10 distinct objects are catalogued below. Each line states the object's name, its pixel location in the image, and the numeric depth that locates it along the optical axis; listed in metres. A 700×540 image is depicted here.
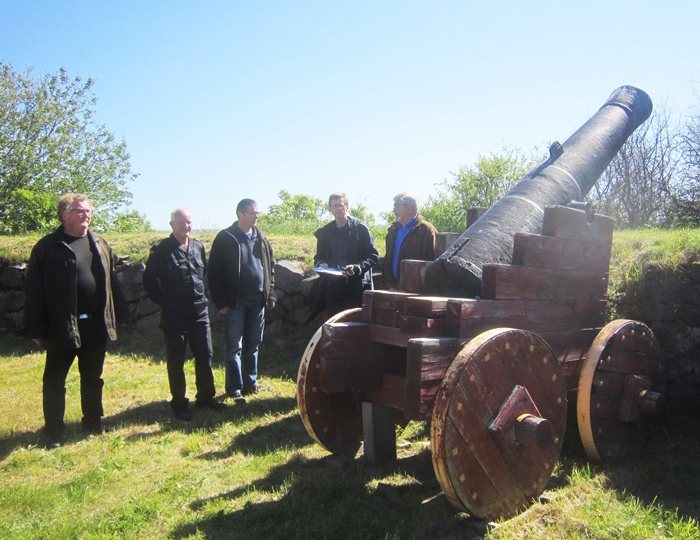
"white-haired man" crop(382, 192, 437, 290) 5.24
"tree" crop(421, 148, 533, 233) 23.00
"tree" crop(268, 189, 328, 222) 35.06
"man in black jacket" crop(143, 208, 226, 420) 5.28
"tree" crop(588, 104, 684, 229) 15.86
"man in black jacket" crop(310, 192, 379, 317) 5.78
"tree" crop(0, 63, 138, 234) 22.58
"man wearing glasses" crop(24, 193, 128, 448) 4.57
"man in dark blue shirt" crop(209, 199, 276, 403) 5.63
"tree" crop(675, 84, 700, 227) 13.50
